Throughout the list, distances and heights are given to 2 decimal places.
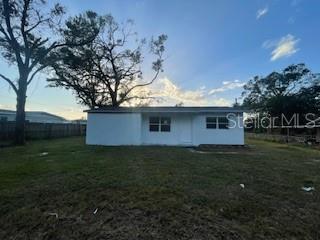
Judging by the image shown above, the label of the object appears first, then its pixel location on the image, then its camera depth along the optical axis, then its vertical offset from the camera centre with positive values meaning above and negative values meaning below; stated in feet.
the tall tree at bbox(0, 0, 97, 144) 51.42 +20.00
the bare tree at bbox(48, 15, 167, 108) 76.84 +20.99
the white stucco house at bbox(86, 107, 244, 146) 48.73 +1.32
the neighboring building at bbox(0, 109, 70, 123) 96.73 +6.91
